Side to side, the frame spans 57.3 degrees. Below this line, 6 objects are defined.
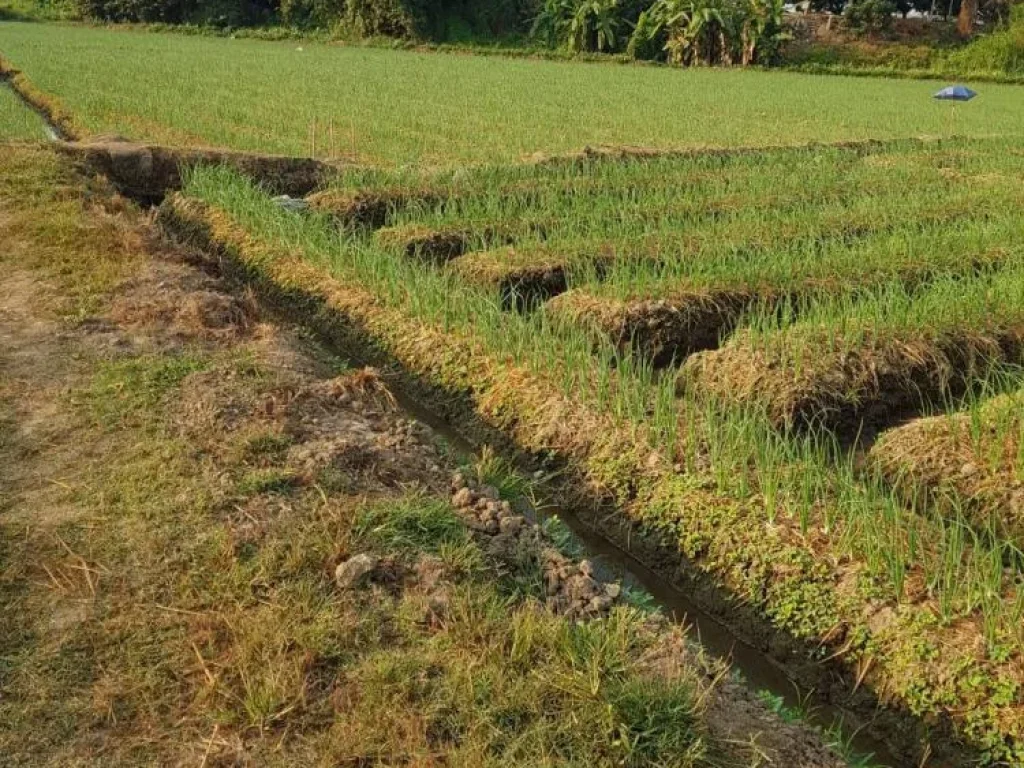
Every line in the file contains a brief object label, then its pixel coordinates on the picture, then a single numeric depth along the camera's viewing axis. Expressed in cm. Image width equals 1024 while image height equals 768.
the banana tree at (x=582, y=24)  3086
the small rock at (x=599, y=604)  283
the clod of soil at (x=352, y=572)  278
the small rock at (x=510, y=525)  325
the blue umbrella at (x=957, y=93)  1745
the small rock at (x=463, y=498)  339
